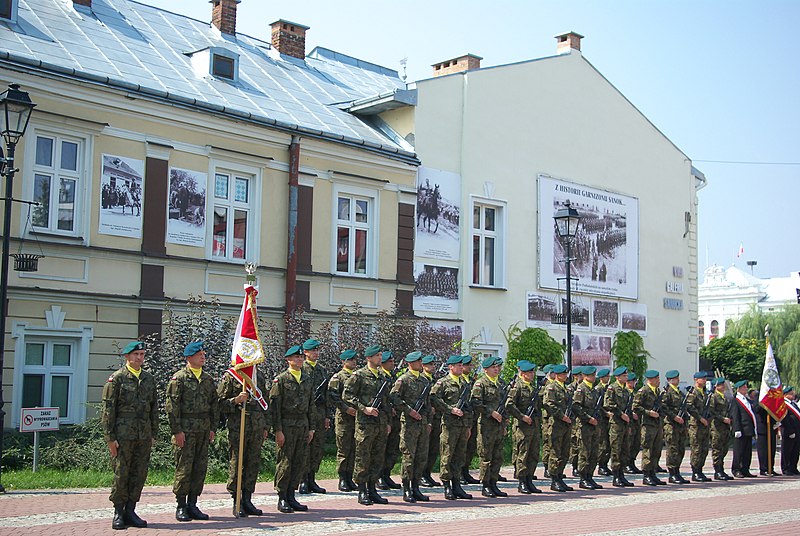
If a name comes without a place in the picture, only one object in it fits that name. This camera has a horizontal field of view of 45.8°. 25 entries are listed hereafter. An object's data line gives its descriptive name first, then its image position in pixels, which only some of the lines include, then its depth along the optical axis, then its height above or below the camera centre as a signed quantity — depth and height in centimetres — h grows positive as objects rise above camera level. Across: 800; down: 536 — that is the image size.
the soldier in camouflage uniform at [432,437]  1426 -150
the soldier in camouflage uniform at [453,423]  1318 -121
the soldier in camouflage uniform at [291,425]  1141 -111
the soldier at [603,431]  1599 -154
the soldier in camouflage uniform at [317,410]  1285 -105
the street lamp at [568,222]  1934 +245
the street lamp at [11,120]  1281 +287
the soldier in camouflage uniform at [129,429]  997 -104
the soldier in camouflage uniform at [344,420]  1302 -116
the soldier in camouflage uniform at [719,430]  1727 -159
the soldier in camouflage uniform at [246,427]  1116 -111
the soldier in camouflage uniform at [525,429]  1414 -136
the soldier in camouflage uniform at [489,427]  1359 -128
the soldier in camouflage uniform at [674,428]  1654 -151
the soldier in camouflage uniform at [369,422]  1223 -113
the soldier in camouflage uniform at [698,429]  1691 -155
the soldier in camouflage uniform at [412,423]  1270 -117
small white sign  1358 -130
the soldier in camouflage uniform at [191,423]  1050 -102
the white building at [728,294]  6975 +375
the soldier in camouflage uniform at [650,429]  1611 -149
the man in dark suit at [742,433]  1786 -167
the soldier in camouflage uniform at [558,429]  1470 -138
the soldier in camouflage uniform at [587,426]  1515 -138
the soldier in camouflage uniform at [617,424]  1569 -139
